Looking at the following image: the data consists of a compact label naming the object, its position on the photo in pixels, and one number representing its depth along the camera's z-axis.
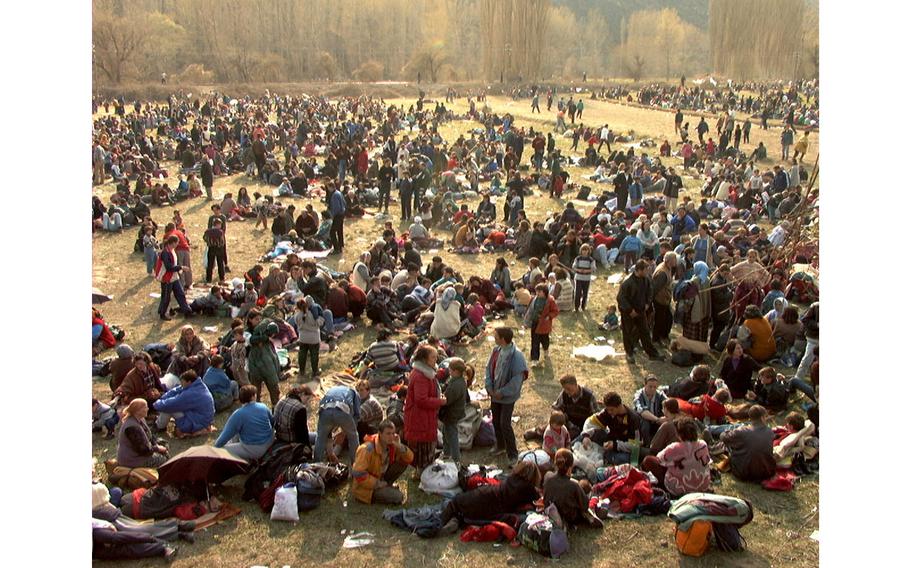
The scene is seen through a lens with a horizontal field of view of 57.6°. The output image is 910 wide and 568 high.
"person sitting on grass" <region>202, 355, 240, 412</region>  9.10
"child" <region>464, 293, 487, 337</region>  11.62
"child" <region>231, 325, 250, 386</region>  9.52
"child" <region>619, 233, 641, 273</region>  14.95
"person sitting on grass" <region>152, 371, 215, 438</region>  8.38
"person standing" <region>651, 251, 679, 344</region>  10.89
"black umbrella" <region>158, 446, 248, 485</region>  6.96
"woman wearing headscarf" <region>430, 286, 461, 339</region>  11.23
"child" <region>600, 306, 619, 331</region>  12.16
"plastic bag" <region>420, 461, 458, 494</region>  7.37
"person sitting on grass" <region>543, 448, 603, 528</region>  6.49
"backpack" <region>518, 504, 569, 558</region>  6.33
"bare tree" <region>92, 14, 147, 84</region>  62.19
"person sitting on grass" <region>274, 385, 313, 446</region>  7.64
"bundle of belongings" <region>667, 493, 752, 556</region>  6.30
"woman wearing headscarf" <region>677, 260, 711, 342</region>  10.81
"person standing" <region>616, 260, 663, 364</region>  10.52
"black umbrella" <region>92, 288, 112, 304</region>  13.36
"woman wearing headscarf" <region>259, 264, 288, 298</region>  12.57
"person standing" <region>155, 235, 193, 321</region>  12.13
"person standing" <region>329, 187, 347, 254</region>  15.89
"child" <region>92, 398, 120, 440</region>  8.45
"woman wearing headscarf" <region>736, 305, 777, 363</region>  10.28
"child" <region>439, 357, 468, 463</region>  7.52
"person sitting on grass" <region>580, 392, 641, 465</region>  7.71
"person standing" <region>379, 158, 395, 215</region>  20.03
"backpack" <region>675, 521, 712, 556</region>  6.32
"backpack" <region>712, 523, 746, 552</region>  6.41
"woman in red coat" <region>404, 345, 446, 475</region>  7.38
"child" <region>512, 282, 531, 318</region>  11.77
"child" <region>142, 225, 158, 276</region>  14.80
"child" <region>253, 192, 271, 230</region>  18.20
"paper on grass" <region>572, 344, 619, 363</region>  11.10
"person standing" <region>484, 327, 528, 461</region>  7.75
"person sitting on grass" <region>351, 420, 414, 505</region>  7.23
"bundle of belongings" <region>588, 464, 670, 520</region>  6.99
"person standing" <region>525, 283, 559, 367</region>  10.49
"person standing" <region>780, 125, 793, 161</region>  27.76
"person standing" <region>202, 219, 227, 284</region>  14.23
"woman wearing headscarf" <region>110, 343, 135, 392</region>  9.14
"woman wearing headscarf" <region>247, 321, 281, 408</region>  8.92
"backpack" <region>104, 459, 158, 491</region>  7.35
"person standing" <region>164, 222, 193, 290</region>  13.45
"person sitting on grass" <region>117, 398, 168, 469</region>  7.45
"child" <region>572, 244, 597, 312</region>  12.27
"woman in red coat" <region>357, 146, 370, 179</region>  23.14
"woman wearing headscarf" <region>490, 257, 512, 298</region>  13.21
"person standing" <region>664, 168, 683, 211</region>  19.58
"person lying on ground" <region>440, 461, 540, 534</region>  6.77
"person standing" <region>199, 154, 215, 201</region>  20.81
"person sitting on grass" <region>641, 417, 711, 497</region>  7.01
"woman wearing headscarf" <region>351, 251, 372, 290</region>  12.83
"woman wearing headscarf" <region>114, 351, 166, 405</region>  8.76
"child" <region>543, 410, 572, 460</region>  7.61
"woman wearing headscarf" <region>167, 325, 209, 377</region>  9.30
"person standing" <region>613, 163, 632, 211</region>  19.69
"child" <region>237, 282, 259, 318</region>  12.38
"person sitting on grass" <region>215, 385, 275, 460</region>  7.43
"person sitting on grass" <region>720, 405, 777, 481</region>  7.50
